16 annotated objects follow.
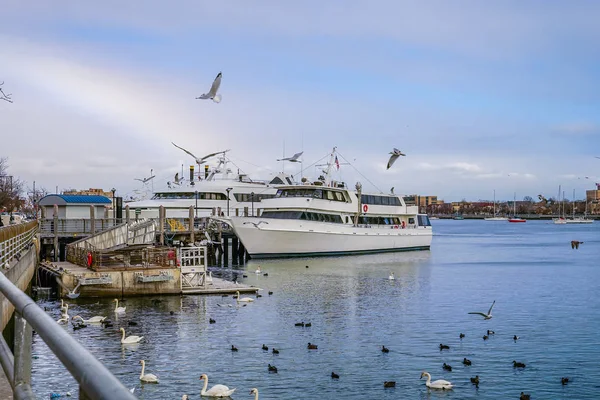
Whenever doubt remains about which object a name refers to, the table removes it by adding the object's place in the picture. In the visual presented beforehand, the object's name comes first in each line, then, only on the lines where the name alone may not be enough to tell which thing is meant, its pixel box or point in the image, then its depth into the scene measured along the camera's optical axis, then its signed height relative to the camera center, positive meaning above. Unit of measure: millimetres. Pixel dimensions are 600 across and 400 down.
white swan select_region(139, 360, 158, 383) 17844 -4138
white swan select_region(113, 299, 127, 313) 27733 -3818
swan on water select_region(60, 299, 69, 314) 26920 -3716
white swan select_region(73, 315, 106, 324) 25578 -3898
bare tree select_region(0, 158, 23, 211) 73850 +1241
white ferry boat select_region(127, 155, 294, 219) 76188 +1530
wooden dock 31312 -3210
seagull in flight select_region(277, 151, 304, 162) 74050 +5124
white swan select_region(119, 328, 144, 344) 22359 -4008
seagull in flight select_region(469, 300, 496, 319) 28562 -4179
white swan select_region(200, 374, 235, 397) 16734 -4191
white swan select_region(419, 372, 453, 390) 17516 -4206
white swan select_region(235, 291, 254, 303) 31798 -3966
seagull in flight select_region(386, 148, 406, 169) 52125 +3835
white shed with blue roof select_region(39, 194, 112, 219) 55009 +270
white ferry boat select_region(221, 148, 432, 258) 59281 -1235
